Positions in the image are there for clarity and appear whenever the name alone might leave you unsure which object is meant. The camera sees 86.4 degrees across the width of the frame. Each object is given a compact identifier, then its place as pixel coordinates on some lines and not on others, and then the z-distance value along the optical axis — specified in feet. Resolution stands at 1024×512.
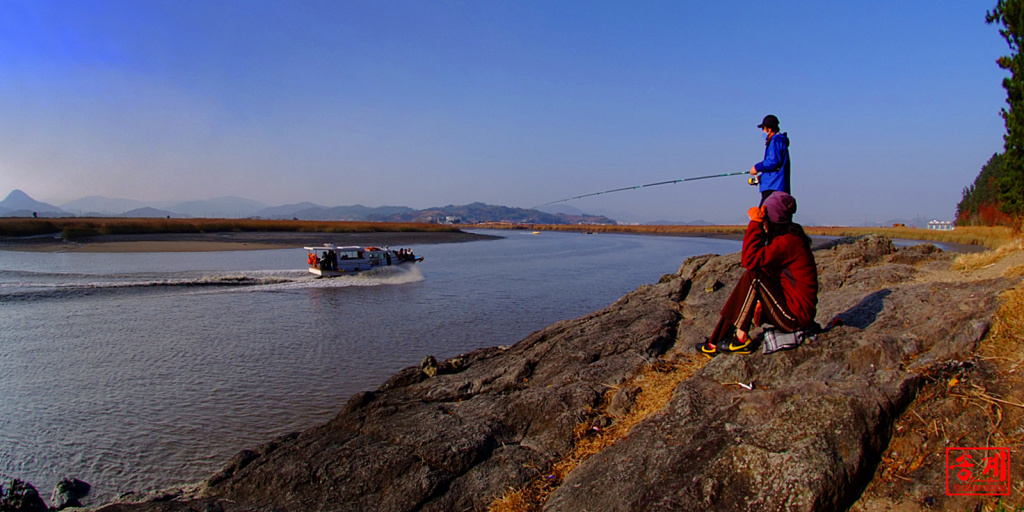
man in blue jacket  26.94
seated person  21.02
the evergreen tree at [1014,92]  74.43
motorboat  114.01
